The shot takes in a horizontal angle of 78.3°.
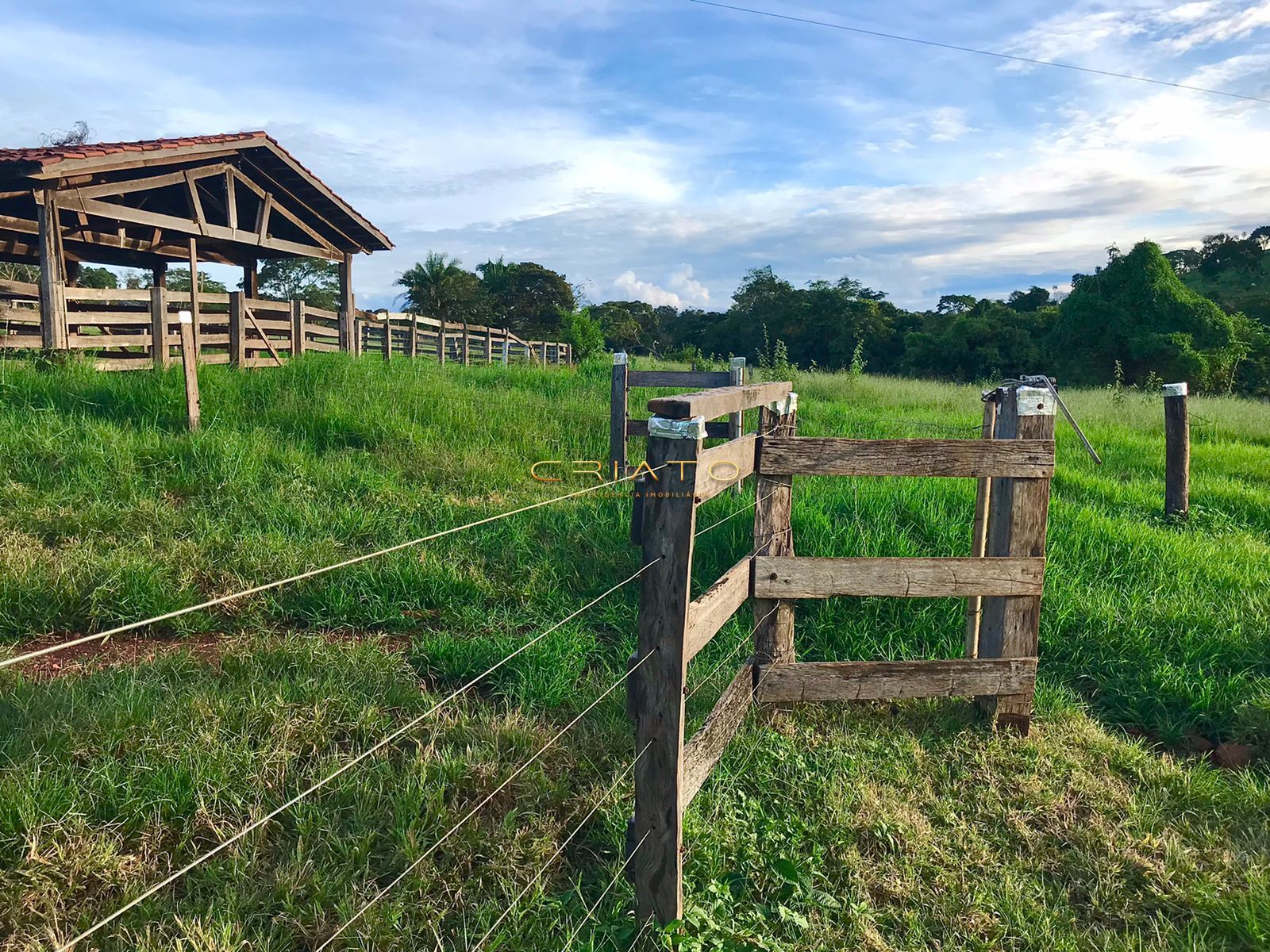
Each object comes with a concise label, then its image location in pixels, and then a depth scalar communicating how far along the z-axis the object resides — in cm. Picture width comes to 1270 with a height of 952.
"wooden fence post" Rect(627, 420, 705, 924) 227
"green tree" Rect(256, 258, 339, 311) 4672
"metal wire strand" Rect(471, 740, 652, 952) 229
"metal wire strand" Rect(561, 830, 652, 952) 235
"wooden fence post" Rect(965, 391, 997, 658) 426
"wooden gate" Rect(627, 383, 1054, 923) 242
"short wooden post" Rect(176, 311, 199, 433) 752
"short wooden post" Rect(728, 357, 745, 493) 671
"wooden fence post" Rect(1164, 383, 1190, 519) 739
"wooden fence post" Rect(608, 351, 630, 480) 798
